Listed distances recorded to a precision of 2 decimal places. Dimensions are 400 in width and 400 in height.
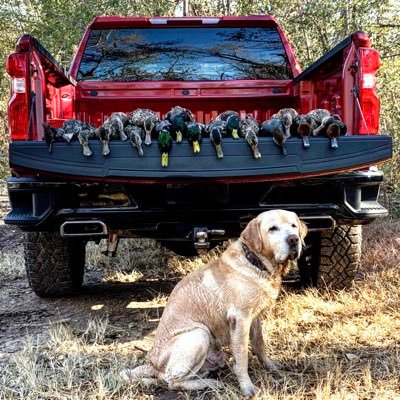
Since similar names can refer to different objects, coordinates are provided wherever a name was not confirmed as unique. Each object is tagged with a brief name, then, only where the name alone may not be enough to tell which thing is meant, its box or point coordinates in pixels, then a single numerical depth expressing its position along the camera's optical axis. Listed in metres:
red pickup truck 3.26
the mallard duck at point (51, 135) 3.25
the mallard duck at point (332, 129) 3.30
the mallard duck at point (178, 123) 3.29
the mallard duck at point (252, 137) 3.23
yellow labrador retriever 2.92
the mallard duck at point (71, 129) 3.30
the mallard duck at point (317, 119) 3.39
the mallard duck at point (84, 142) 3.25
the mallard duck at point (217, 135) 3.23
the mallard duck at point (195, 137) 3.24
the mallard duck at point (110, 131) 3.27
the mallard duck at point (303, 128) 3.30
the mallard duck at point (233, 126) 3.33
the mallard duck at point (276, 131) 3.25
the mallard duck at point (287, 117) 3.34
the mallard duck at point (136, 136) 3.24
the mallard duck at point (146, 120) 3.33
